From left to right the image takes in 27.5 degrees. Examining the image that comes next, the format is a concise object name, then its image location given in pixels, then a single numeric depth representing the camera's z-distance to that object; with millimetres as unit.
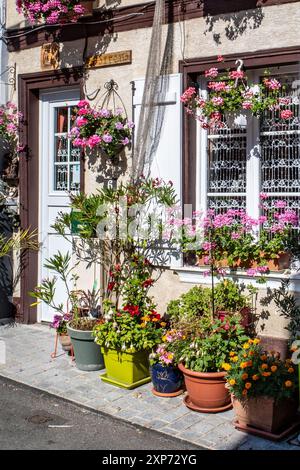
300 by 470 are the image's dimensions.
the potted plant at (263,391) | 4477
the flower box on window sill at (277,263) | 5646
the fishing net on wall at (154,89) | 6297
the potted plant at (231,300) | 5629
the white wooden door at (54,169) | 7535
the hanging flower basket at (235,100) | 5637
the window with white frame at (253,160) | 5738
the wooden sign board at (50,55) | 7387
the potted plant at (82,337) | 6012
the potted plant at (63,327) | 6488
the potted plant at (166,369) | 5242
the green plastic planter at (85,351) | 6004
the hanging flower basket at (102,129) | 6527
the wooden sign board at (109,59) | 6668
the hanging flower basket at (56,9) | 6816
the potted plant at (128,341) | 5504
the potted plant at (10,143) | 7656
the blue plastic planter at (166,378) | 5324
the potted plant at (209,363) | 4941
